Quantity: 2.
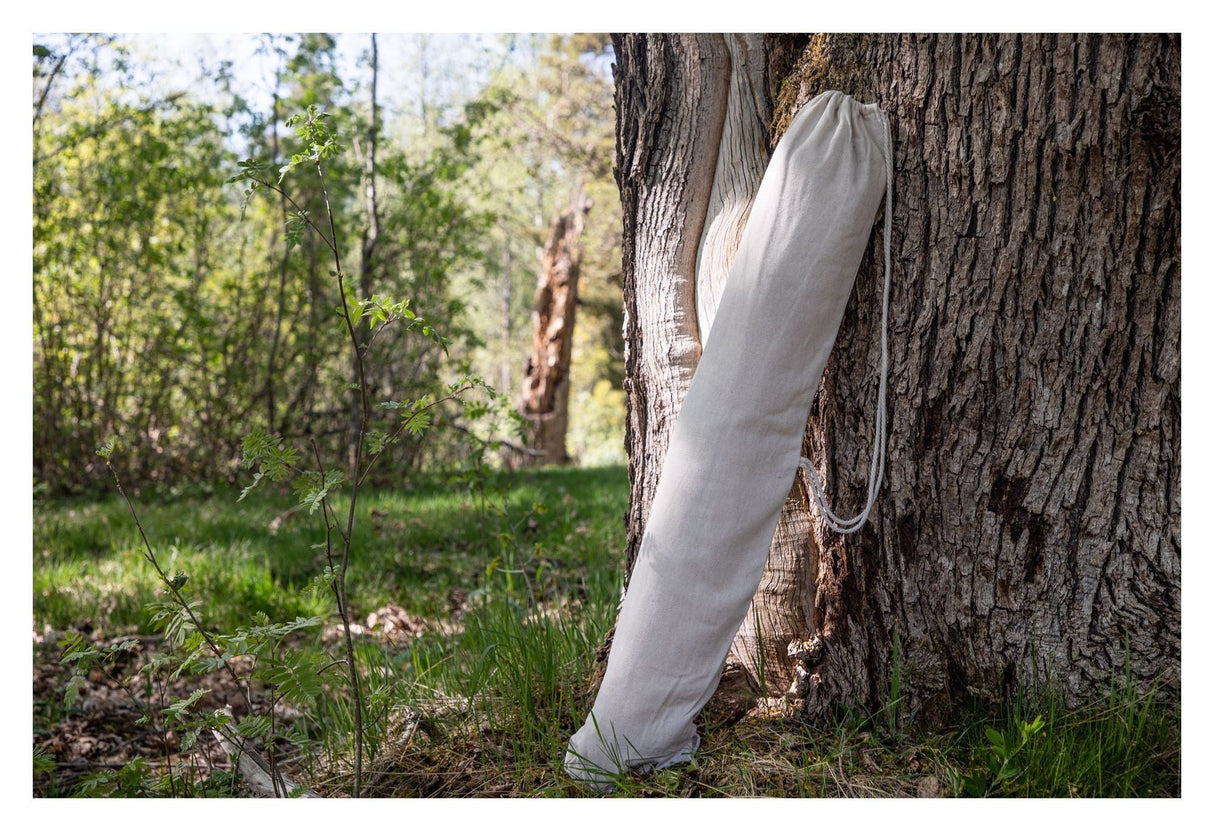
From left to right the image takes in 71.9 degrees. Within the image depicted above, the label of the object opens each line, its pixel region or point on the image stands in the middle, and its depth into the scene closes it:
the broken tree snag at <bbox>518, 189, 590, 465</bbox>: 10.34
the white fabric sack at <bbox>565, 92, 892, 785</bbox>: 1.71
